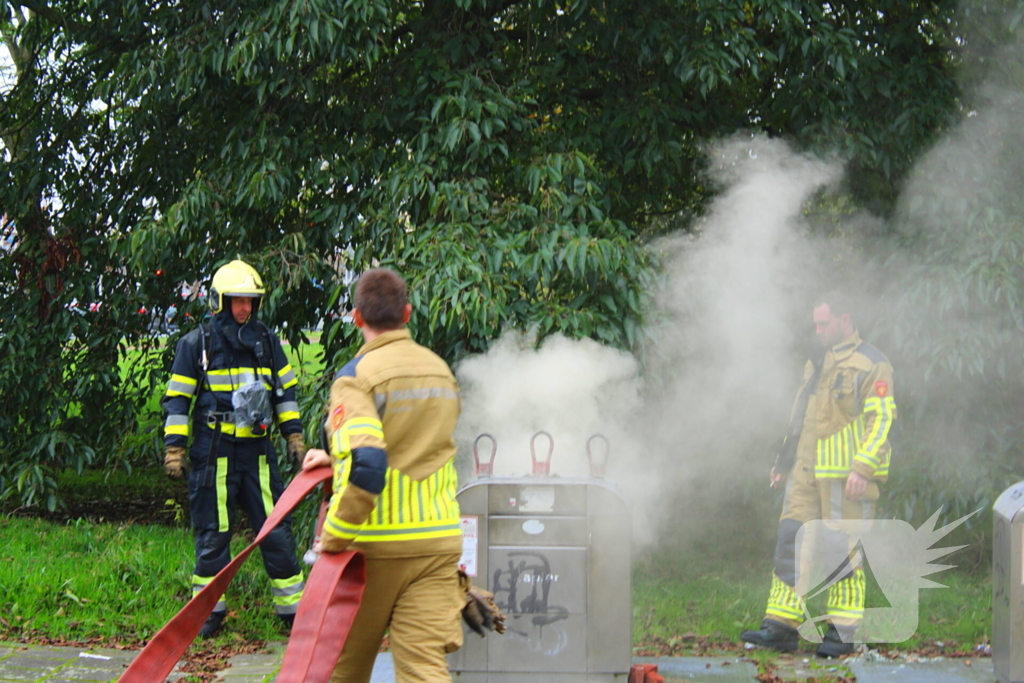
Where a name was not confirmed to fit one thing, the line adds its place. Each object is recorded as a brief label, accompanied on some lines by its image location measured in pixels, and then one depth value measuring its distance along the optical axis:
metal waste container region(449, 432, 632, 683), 8.70
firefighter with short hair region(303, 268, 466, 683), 6.48
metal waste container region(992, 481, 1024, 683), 8.35
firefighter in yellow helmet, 10.56
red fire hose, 6.34
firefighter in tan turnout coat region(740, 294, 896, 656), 10.43
